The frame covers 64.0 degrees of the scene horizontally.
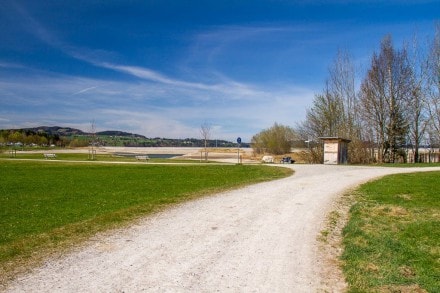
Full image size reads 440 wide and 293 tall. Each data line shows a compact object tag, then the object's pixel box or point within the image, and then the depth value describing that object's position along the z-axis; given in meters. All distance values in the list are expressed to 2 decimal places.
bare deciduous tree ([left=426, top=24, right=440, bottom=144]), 39.28
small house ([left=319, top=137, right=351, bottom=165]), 34.69
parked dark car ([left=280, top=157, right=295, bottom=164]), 42.67
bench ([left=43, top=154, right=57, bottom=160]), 52.69
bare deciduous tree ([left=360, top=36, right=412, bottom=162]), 40.28
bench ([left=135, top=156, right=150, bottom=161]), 48.97
